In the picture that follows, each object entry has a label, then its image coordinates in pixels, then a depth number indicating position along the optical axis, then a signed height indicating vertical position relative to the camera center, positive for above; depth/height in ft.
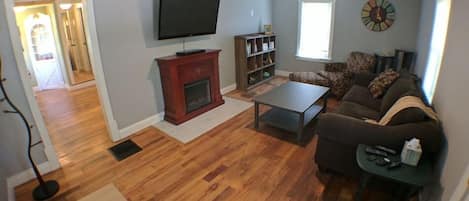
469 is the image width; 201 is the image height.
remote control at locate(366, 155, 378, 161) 6.01 -2.95
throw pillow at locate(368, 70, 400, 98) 10.63 -2.06
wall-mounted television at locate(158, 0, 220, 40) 10.94 +1.15
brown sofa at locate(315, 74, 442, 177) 6.11 -2.61
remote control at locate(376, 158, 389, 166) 5.82 -2.97
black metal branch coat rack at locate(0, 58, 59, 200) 7.39 -4.44
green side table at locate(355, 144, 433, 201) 5.39 -3.08
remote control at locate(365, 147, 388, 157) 6.16 -2.89
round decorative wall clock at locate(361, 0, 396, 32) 14.40 +1.24
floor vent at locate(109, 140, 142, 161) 9.62 -4.24
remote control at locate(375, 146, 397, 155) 6.19 -2.88
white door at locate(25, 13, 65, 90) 17.63 -0.41
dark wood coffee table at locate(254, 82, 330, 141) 10.21 -2.76
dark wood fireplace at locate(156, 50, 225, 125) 11.51 -2.14
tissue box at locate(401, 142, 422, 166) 5.67 -2.76
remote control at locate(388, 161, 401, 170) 5.72 -2.99
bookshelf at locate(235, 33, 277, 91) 16.02 -1.32
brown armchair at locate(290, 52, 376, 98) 14.71 -2.29
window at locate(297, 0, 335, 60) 16.89 +0.63
